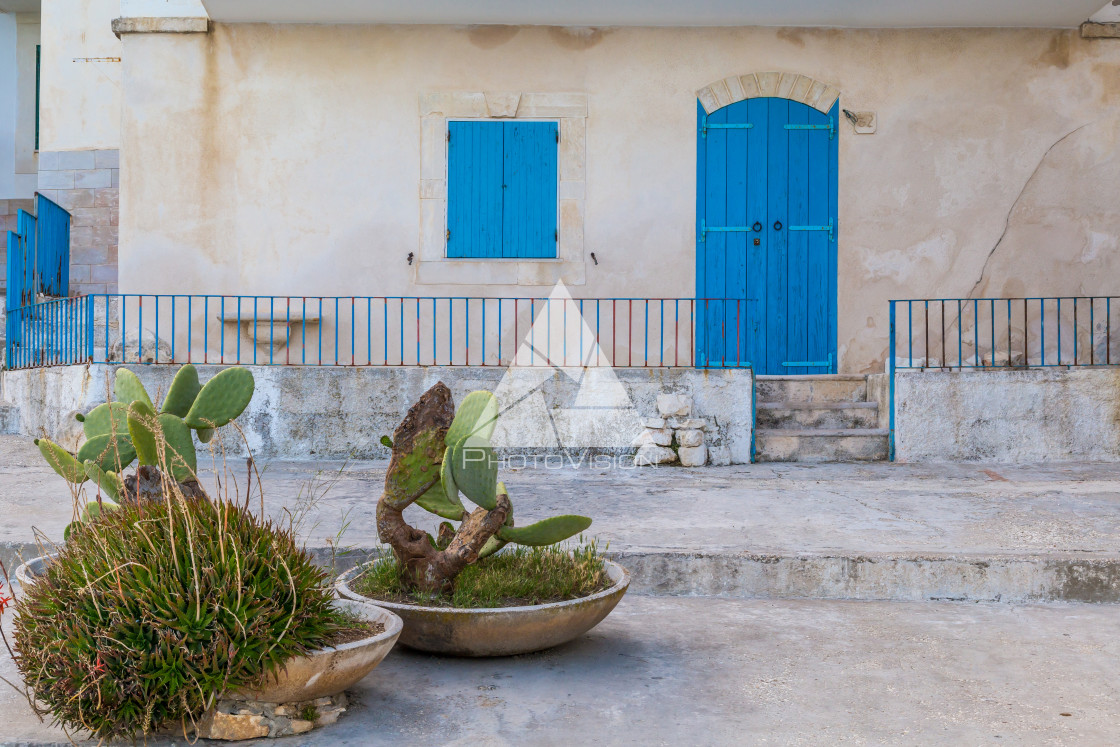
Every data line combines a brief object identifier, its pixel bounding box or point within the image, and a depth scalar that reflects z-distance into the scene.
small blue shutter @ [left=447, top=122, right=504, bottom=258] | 8.45
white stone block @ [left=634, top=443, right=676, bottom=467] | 7.28
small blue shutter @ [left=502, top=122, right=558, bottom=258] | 8.45
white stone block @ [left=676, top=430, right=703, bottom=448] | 7.22
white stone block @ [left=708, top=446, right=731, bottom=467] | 7.29
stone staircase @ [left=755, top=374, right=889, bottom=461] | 7.36
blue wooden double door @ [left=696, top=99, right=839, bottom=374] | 8.46
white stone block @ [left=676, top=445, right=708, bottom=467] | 7.24
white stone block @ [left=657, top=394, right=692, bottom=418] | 7.23
